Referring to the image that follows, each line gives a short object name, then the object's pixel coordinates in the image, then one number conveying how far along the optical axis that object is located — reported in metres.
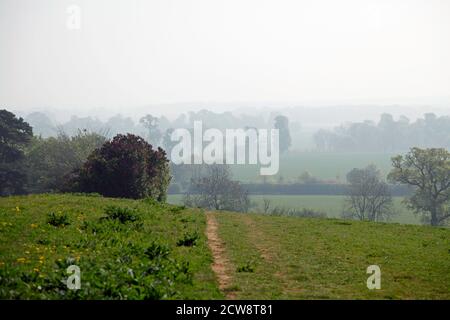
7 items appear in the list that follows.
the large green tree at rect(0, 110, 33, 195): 79.25
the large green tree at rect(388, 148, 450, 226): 96.00
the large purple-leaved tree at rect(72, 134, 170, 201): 48.53
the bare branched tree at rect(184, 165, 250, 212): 106.62
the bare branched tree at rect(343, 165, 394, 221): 104.53
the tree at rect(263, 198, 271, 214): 104.17
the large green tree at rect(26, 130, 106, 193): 81.81
